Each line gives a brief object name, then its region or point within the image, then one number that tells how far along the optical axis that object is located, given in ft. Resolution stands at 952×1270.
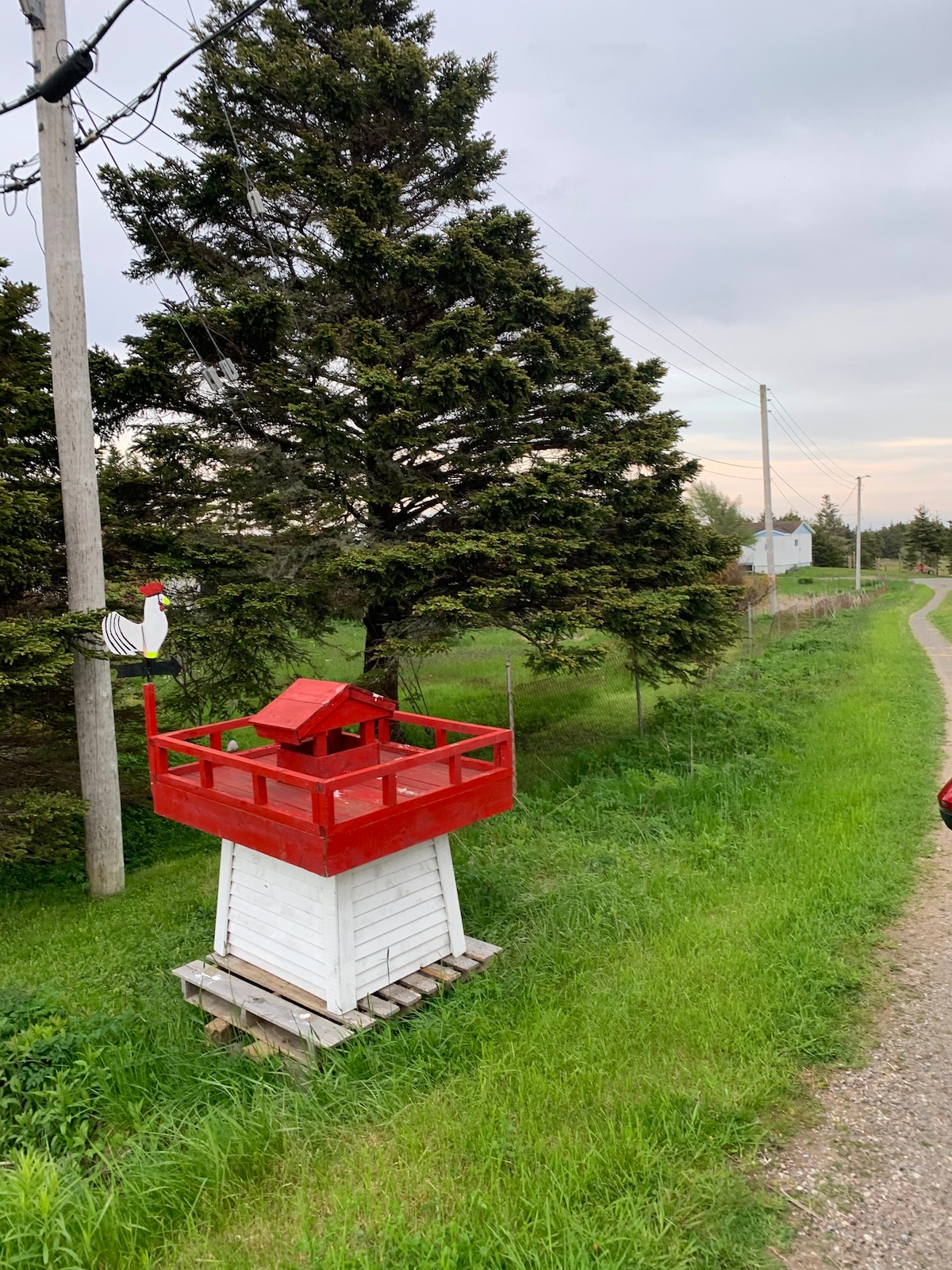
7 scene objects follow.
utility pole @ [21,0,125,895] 21.63
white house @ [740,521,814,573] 193.57
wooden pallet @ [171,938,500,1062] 13.05
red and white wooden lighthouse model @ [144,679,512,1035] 13.24
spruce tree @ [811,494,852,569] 247.70
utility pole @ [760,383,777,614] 71.67
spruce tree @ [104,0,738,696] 27.22
